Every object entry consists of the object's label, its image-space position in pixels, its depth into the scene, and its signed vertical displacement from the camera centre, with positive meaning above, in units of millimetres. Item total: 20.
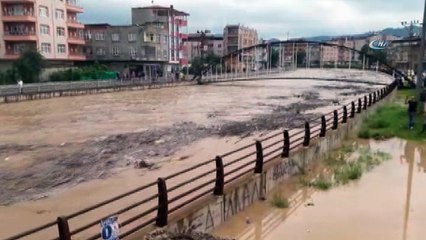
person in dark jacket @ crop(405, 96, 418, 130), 19834 -2270
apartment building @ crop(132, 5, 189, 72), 85500 +7624
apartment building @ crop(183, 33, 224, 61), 137875 +5645
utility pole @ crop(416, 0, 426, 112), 26928 -171
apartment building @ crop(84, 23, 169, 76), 77062 +2752
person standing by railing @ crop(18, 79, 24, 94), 40538 -1991
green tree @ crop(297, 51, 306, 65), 185250 +1968
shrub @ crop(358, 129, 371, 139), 19684 -3148
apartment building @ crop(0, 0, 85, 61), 56969 +4565
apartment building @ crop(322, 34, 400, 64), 178625 +2225
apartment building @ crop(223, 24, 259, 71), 139538 +7222
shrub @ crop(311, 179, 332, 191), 11852 -3205
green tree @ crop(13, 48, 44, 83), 50000 -280
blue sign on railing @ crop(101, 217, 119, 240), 5055 -1837
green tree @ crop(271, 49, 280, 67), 162225 +1451
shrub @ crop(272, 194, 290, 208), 10352 -3182
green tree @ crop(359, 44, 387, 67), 119750 +2247
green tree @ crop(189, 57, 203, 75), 95575 -542
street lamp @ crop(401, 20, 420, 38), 72531 +5056
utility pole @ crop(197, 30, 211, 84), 75669 +1790
